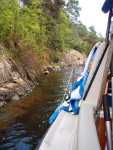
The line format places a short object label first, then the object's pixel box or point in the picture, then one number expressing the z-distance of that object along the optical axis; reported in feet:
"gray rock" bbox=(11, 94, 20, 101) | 25.39
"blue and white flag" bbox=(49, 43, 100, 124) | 5.64
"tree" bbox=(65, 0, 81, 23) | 101.85
